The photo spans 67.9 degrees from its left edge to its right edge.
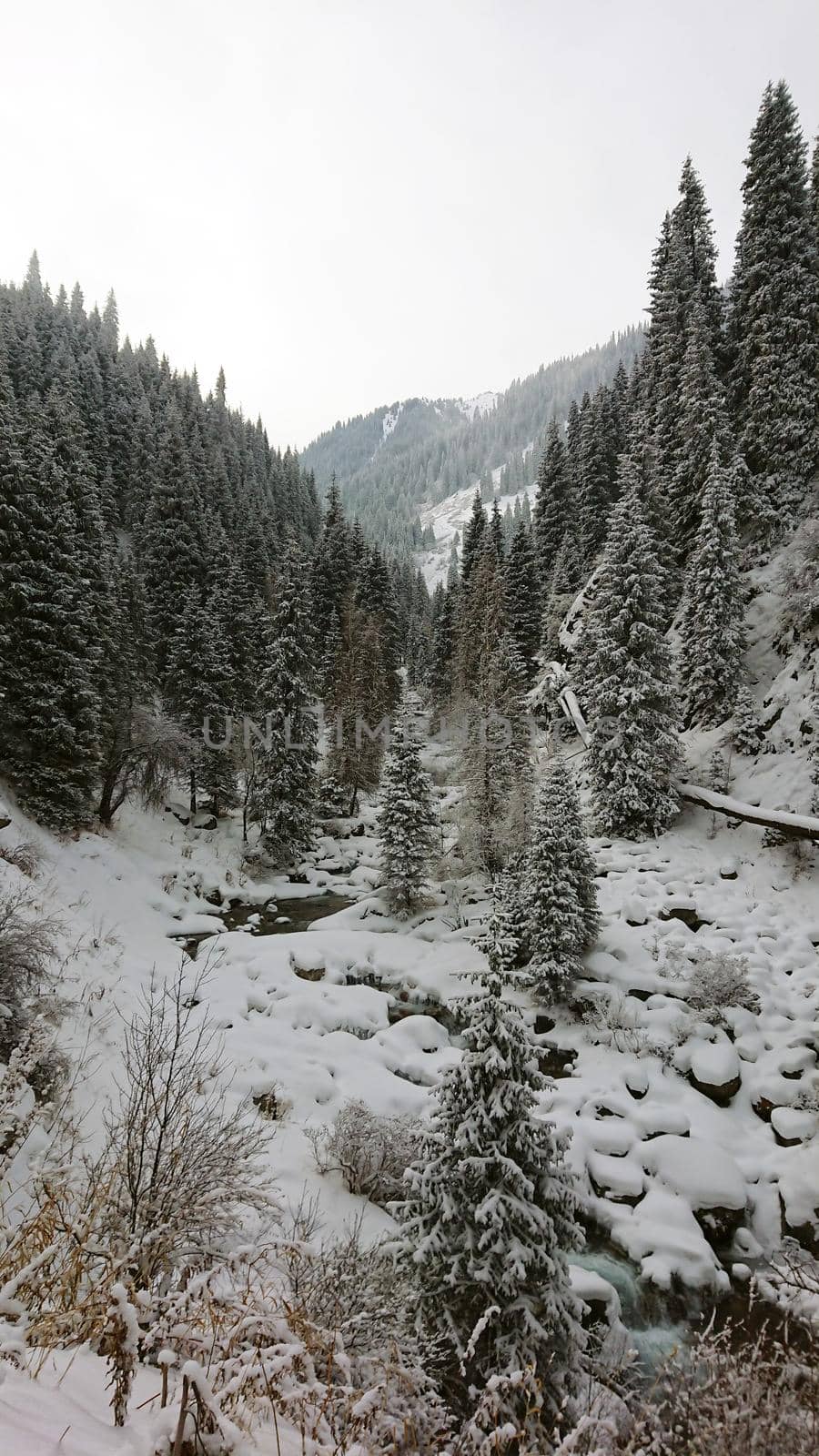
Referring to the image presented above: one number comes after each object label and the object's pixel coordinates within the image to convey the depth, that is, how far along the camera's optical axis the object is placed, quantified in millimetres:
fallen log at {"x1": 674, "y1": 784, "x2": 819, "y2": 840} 16391
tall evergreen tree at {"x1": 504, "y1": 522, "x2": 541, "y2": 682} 39875
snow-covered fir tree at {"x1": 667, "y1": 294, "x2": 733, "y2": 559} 24906
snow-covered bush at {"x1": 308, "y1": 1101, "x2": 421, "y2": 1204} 9391
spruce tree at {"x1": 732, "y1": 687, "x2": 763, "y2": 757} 20047
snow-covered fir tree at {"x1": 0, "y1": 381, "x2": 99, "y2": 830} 20766
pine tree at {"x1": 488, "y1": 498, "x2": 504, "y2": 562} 43531
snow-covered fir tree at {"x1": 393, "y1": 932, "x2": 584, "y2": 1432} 5695
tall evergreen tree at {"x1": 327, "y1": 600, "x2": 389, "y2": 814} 33656
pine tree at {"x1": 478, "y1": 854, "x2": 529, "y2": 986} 6645
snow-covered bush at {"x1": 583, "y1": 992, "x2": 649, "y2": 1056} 12719
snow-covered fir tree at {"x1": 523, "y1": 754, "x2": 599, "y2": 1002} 14508
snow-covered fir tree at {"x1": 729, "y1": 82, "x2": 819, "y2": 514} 23547
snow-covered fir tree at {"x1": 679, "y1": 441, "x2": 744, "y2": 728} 21562
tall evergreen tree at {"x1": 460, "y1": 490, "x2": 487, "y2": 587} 45581
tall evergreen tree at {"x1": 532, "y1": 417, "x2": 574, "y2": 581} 44031
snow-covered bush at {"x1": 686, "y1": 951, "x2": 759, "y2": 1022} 13000
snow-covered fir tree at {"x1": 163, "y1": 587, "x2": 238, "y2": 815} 30062
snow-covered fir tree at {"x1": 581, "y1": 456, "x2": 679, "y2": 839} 20328
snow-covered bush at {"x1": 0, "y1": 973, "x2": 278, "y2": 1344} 3178
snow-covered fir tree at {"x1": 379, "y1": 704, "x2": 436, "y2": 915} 21641
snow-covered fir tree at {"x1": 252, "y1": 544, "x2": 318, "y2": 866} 27375
